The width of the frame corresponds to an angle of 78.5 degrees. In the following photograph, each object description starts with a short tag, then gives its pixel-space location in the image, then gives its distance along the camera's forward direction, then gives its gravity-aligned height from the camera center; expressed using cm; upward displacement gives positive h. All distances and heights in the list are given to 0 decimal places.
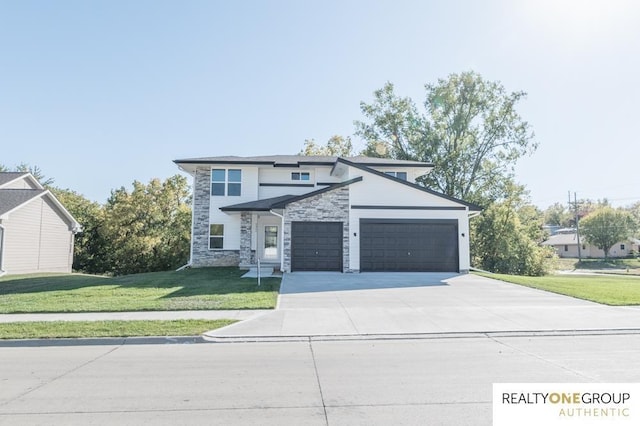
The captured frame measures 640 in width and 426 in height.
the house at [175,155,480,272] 1873 +74
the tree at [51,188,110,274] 3203 -34
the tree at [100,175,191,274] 3059 +79
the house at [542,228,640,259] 6016 -61
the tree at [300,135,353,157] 4131 +1004
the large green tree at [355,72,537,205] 3431 +964
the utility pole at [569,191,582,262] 5114 +541
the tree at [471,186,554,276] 3012 +3
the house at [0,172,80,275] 2162 +67
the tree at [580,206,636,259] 5312 +219
